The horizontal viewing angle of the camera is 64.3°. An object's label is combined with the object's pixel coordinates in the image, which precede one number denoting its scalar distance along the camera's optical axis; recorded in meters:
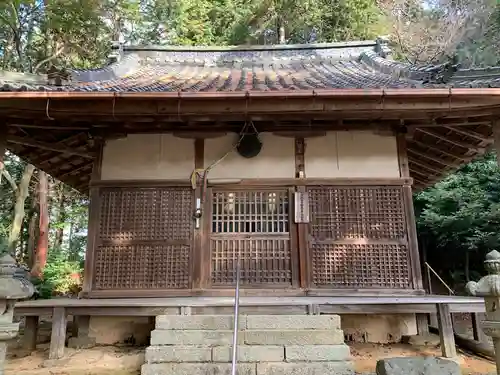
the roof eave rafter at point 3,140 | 6.18
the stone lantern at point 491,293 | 3.88
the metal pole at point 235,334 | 3.23
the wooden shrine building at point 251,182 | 6.09
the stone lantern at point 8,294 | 3.64
